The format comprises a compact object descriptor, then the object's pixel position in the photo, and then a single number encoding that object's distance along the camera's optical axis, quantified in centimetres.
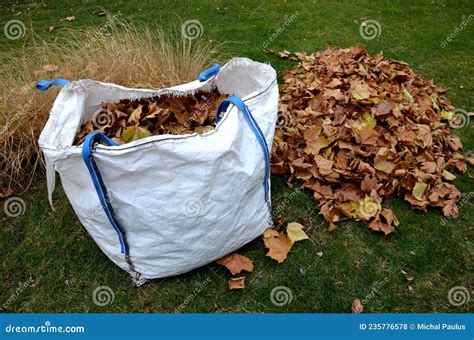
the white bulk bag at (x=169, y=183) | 159
